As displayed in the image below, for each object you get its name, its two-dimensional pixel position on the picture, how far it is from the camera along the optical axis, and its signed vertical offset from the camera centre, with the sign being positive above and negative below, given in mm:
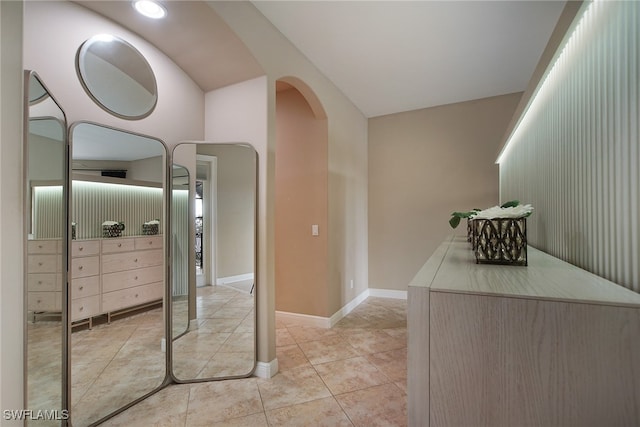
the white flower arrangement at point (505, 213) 1125 +4
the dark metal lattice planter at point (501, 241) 1105 -109
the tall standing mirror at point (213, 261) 2100 -370
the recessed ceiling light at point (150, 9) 1680 +1241
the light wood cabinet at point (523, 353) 581 -313
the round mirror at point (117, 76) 1644 +859
